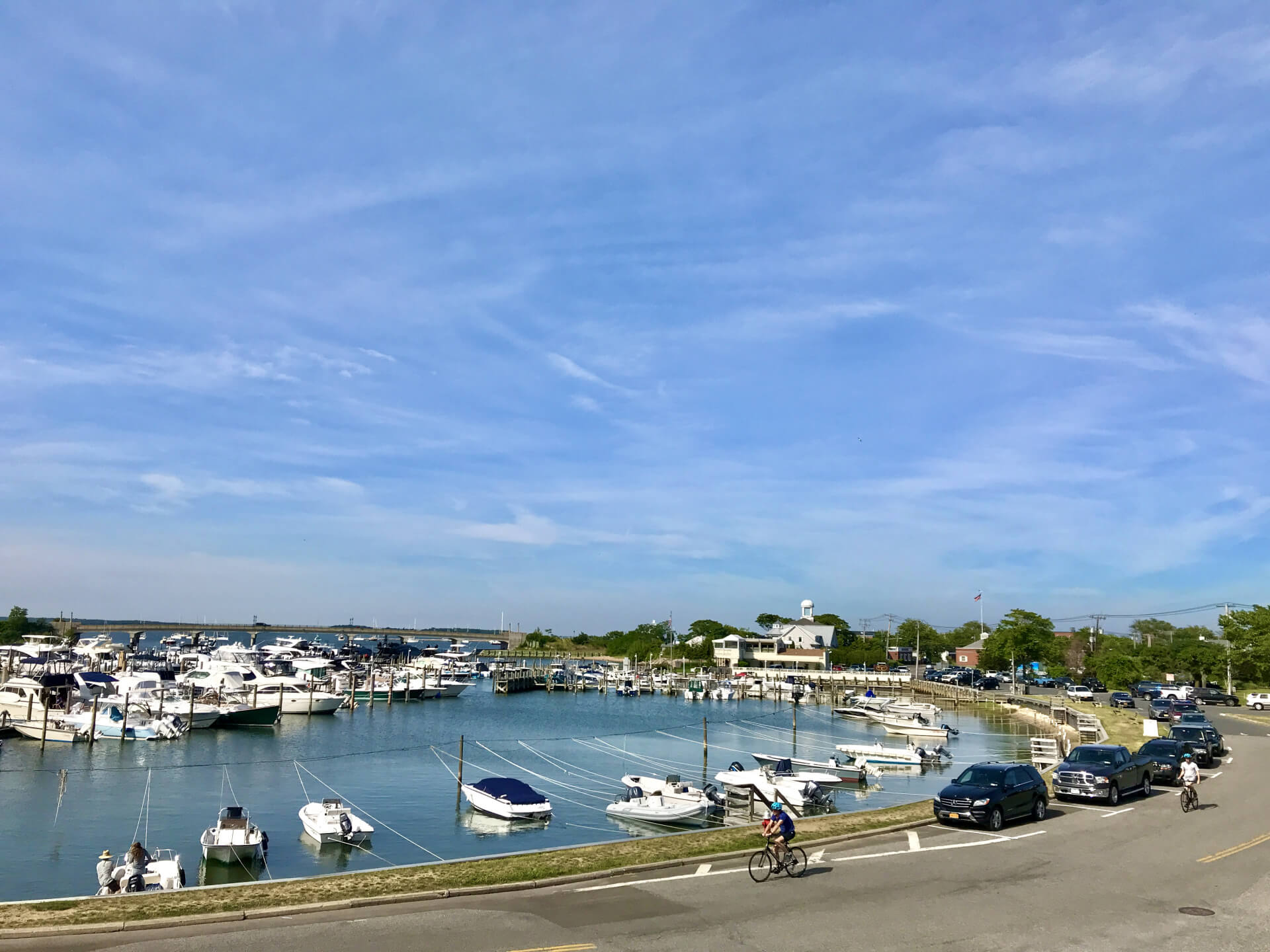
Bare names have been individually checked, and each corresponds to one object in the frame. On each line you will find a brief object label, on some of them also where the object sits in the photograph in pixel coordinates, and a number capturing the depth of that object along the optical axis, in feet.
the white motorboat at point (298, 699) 297.53
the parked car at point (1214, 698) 329.31
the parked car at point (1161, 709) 242.99
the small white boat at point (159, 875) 90.74
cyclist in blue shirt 71.05
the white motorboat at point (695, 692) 441.52
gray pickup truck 107.86
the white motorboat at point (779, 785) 141.90
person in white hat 88.12
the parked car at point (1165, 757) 125.39
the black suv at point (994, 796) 91.15
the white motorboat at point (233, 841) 111.04
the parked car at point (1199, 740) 151.12
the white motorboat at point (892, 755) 218.79
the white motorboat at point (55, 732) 219.45
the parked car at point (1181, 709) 238.56
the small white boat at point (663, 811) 140.97
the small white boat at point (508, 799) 142.10
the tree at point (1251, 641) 363.56
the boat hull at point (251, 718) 258.78
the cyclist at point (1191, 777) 104.27
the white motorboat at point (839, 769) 192.34
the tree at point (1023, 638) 463.01
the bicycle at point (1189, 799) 103.50
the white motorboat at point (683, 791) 145.28
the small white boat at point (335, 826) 123.75
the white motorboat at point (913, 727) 277.44
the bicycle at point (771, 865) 70.85
